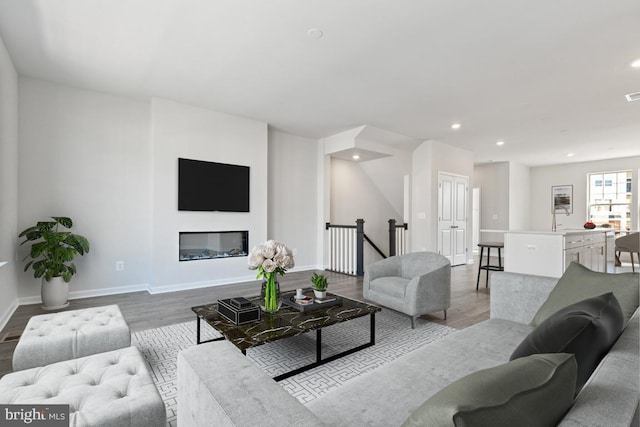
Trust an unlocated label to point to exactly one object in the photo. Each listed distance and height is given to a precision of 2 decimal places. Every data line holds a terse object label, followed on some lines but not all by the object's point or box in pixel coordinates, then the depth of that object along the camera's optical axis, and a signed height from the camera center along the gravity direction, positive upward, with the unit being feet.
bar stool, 15.42 -1.55
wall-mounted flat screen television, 15.12 +1.41
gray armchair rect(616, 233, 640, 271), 20.56 -1.98
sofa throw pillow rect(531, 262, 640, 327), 5.04 -1.31
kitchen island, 13.47 -1.68
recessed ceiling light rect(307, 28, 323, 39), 8.89 +5.26
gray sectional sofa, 2.36 -1.73
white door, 22.00 -0.15
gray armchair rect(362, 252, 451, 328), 10.00 -2.40
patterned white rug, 6.70 -3.67
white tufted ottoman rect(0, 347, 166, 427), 3.99 -2.52
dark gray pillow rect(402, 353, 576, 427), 1.82 -1.18
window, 26.68 +1.33
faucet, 29.35 +0.67
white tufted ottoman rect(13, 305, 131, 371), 6.04 -2.56
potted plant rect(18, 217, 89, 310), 11.52 -1.73
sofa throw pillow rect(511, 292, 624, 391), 3.18 -1.29
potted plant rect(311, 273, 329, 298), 8.79 -2.01
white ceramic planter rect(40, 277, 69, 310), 11.71 -3.00
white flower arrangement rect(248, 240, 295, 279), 7.70 -1.13
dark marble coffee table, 6.54 -2.57
